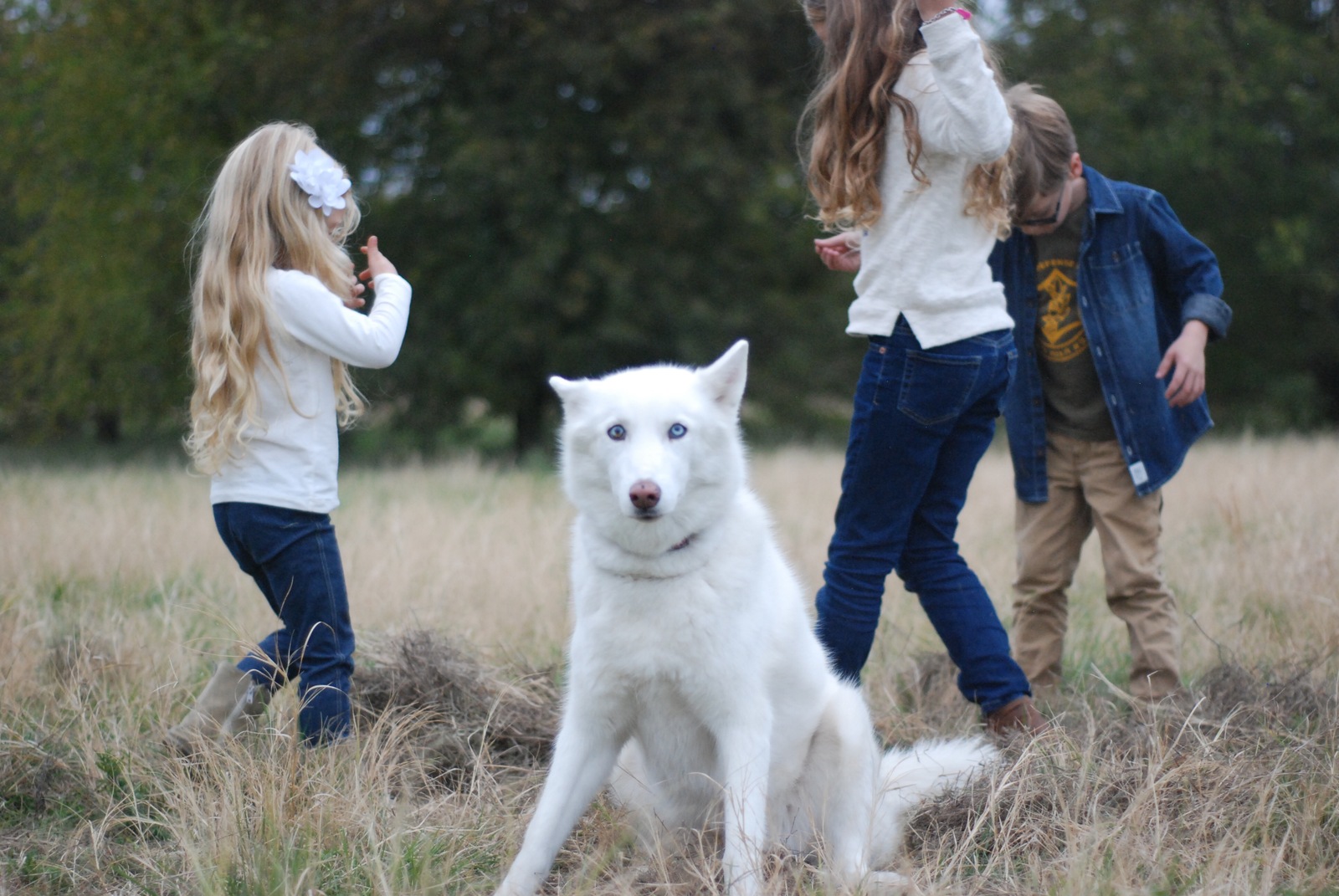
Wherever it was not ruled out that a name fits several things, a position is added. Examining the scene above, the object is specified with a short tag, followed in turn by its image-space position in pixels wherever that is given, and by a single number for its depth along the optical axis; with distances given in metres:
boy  3.66
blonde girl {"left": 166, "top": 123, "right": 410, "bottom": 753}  3.03
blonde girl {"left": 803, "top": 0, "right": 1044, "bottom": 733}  2.86
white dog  2.50
